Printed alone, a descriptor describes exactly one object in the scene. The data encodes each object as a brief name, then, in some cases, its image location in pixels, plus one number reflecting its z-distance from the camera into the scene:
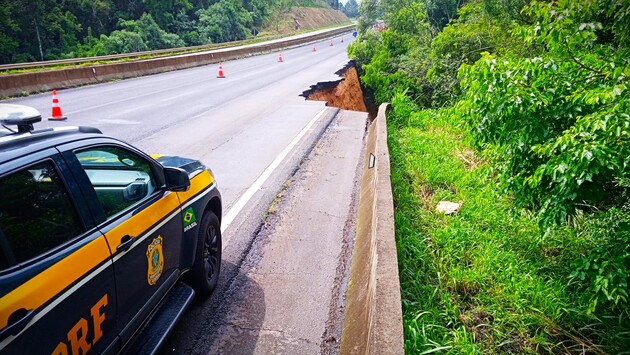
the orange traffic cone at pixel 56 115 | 10.38
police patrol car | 1.89
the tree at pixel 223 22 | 55.84
